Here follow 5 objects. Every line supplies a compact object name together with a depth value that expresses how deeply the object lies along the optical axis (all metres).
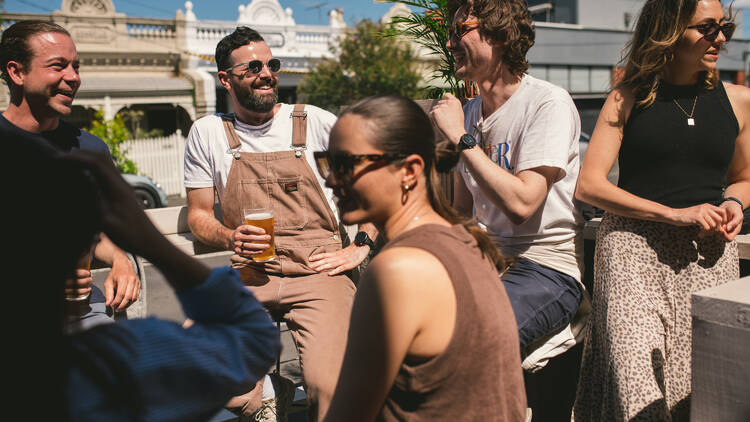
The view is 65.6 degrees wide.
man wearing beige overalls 2.80
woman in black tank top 2.33
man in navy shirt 2.81
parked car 12.95
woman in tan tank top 1.38
